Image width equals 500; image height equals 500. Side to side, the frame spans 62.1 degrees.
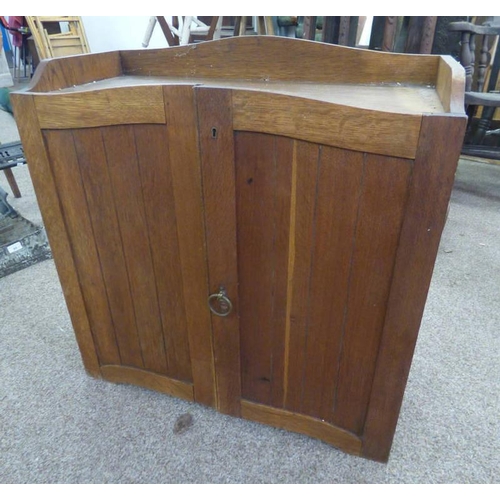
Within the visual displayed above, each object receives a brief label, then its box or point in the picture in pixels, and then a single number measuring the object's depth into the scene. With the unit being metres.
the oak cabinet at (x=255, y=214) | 0.66
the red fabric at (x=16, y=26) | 4.72
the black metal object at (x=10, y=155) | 1.83
